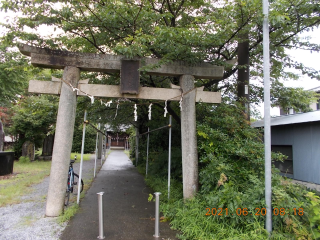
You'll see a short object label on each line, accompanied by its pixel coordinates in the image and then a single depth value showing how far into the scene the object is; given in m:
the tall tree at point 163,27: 4.86
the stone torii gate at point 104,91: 5.00
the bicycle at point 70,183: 5.73
